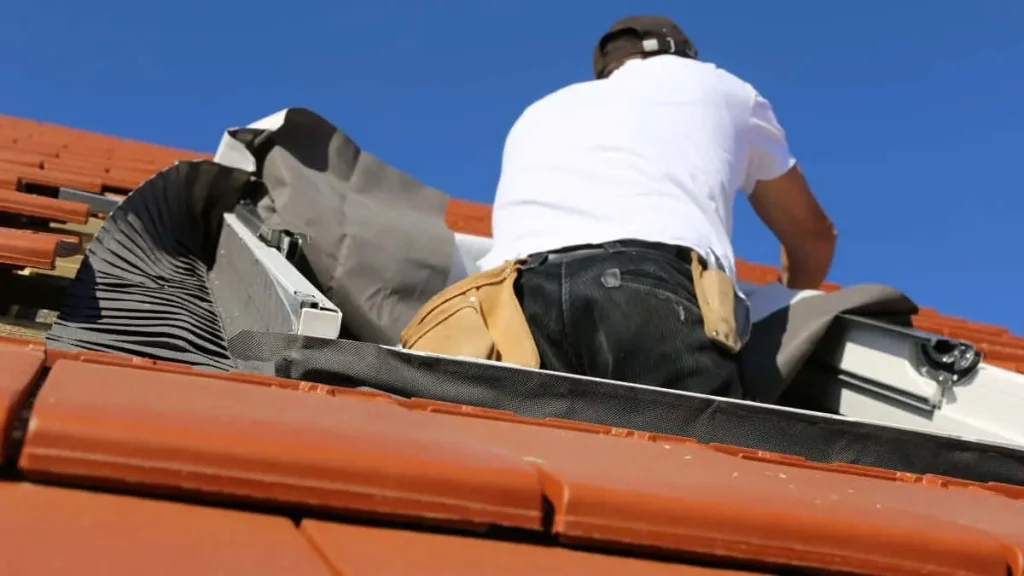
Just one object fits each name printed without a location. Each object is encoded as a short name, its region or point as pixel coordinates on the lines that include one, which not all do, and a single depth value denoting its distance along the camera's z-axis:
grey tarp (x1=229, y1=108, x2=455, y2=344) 3.96
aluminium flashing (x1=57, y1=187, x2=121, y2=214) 4.44
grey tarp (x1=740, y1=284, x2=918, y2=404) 3.87
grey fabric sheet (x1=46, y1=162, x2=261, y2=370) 3.51
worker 3.60
